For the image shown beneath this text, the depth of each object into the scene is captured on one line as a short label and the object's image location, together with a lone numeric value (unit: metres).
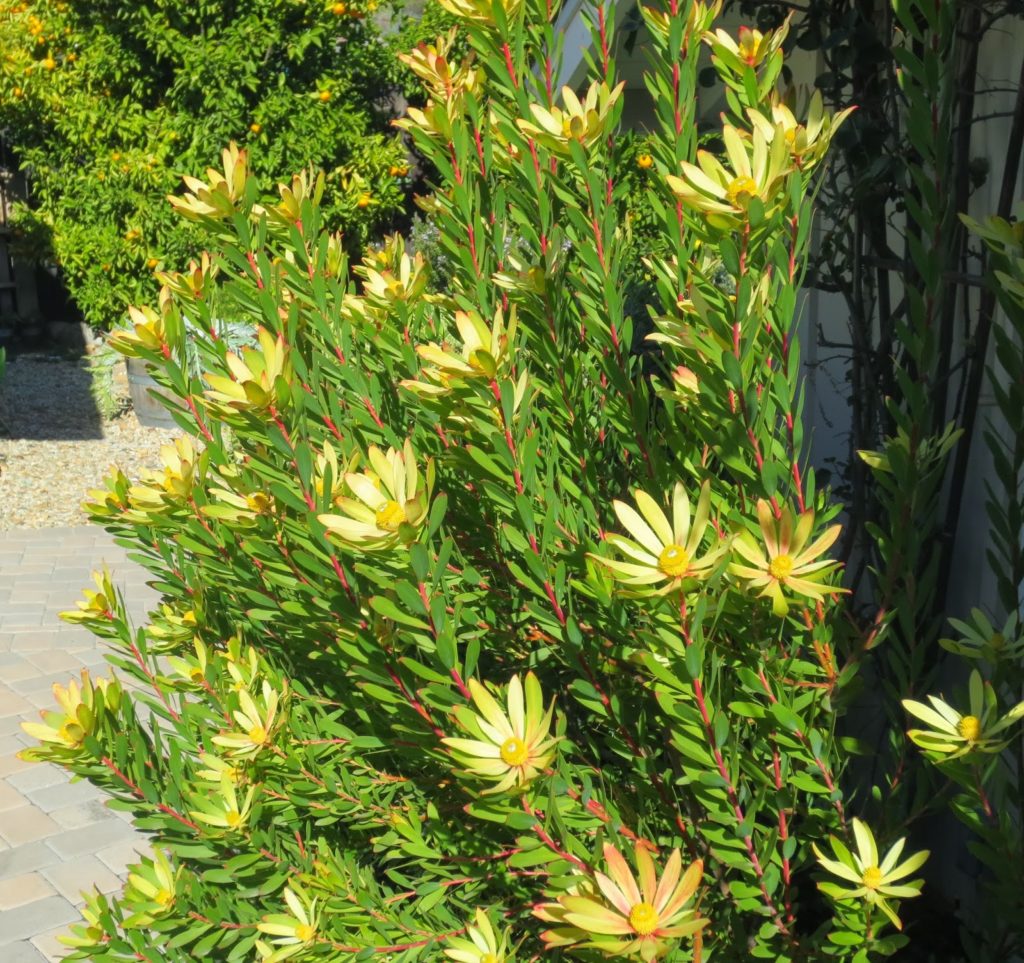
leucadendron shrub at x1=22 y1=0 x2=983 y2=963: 1.21
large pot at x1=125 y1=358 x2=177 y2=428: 9.91
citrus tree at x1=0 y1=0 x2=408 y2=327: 9.80
